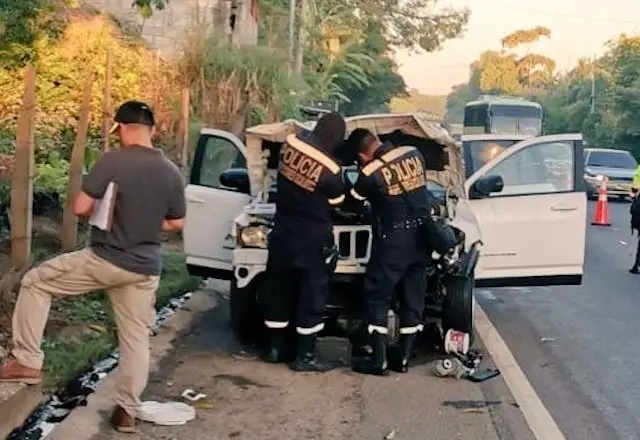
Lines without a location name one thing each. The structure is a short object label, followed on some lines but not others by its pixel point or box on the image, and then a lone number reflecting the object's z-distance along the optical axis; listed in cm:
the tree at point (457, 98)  16238
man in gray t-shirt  587
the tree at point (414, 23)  6456
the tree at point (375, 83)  6022
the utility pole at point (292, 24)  3305
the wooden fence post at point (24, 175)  784
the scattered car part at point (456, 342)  832
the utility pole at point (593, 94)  6599
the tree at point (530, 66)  10656
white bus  3925
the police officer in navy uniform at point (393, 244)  783
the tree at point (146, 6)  885
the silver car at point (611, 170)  3061
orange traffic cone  2242
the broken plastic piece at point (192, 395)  703
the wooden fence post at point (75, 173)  960
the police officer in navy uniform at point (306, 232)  776
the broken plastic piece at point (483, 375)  787
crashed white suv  837
